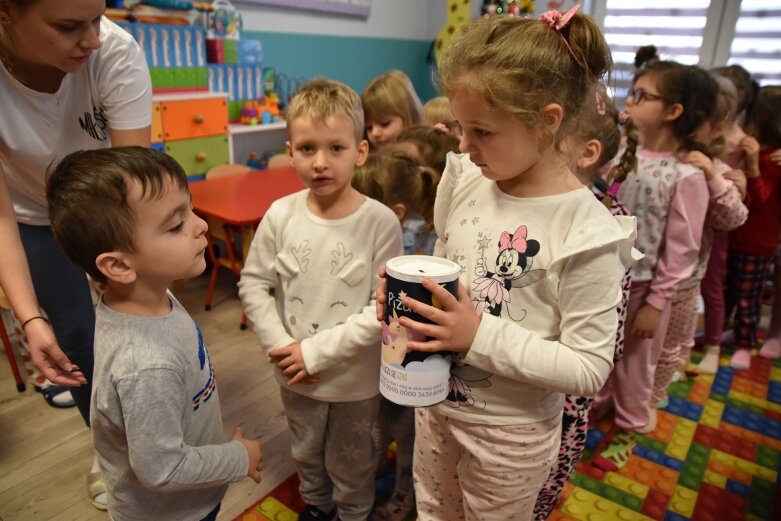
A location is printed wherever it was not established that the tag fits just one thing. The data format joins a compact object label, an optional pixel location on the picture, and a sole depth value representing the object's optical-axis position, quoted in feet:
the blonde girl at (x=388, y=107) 6.70
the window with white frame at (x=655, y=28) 13.73
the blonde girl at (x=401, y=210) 5.03
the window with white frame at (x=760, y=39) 12.66
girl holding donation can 2.81
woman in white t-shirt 3.41
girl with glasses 5.62
